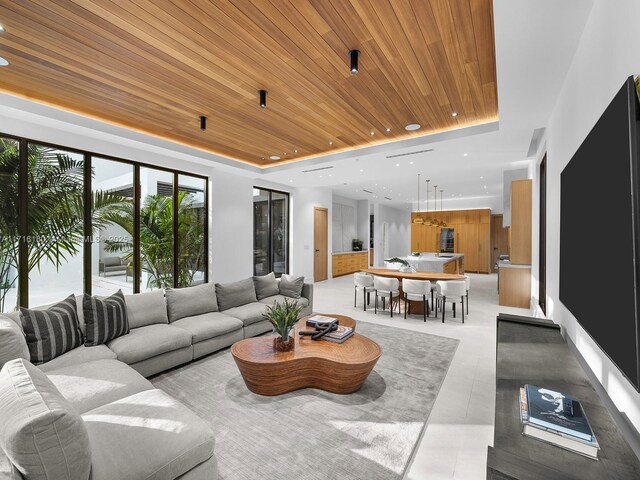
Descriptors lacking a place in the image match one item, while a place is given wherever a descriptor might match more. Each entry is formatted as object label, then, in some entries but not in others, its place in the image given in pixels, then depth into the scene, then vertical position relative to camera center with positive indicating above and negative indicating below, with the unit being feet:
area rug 6.36 -4.76
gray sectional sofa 3.86 -3.33
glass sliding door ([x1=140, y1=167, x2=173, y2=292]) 17.40 +0.53
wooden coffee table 8.74 -3.80
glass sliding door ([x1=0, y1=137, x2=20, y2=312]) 12.11 +0.65
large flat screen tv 3.05 +0.04
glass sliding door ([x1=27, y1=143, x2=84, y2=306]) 13.02 +0.68
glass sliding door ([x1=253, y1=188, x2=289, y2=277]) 26.18 +0.56
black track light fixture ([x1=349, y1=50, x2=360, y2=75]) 8.36 +4.92
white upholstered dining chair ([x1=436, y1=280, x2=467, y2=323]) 16.60 -2.88
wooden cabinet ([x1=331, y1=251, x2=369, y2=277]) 35.50 -3.15
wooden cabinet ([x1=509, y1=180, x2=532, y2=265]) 18.89 +0.87
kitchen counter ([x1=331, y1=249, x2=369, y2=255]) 35.86 -1.85
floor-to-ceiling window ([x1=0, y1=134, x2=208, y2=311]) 12.51 +0.64
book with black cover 3.69 -2.55
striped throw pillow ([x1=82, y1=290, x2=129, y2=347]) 9.54 -2.67
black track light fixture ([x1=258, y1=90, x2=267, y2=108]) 10.71 +5.01
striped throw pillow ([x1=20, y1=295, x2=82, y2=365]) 8.16 -2.64
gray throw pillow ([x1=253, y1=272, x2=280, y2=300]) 16.29 -2.67
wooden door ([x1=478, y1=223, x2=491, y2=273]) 38.40 -1.41
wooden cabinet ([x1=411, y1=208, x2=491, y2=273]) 38.70 +0.30
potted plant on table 9.48 -2.72
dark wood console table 3.26 -2.64
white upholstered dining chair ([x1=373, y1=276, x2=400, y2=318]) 17.85 -2.93
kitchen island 26.40 -2.35
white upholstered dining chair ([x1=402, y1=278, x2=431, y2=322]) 16.97 -3.02
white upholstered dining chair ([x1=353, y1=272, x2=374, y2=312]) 19.39 -2.85
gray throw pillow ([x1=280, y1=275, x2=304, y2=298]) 16.76 -2.72
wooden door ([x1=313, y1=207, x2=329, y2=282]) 31.68 -0.59
